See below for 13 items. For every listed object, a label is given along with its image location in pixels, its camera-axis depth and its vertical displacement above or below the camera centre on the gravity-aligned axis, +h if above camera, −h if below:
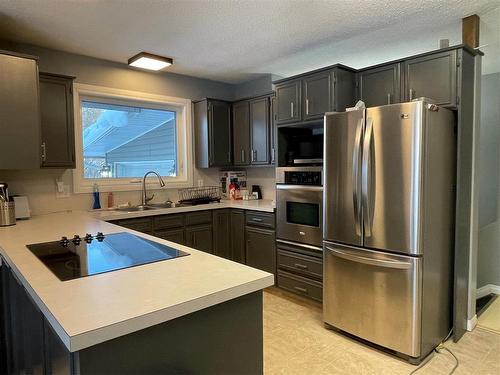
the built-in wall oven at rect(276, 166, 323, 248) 3.07 -0.34
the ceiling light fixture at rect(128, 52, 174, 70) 3.34 +1.14
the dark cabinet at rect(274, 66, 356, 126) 2.98 +0.71
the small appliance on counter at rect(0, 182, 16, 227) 2.49 -0.27
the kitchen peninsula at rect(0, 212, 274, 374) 0.93 -0.44
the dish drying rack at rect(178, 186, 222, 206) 4.04 -0.31
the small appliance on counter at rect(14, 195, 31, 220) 2.80 -0.28
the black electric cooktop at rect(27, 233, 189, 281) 1.39 -0.39
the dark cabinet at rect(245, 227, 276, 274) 3.59 -0.87
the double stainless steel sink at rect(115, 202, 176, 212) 3.55 -0.39
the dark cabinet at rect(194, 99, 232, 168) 4.19 +0.48
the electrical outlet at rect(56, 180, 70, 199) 3.31 -0.17
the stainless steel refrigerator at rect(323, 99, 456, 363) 2.19 -0.37
